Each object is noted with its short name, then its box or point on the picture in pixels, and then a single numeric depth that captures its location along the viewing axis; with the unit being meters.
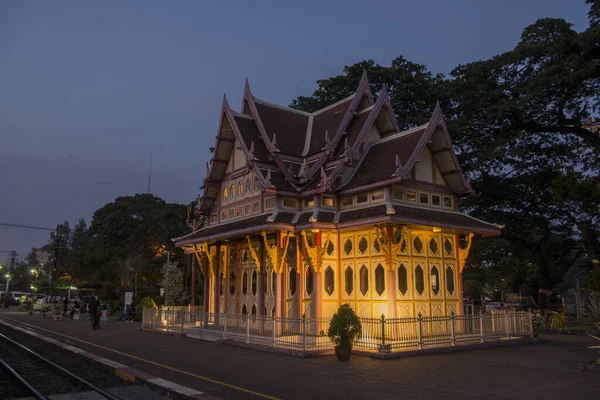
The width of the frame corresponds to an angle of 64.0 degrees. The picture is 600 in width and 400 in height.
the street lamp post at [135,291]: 44.47
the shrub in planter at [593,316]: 12.18
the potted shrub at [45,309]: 42.18
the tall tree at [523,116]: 27.94
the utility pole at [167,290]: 37.19
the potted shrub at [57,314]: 36.16
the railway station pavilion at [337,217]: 18.36
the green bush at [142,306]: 31.59
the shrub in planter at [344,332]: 14.27
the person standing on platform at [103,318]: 32.29
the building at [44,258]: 119.17
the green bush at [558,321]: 25.98
